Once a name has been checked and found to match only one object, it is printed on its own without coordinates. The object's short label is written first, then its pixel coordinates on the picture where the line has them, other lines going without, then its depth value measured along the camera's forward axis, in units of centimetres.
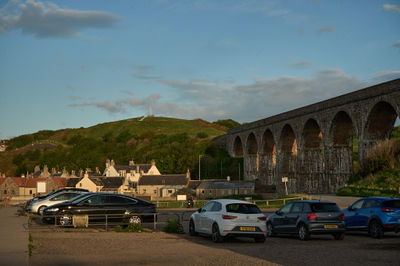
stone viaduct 4481
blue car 1750
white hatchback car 1616
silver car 2684
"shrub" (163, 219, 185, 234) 1980
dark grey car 1719
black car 2094
